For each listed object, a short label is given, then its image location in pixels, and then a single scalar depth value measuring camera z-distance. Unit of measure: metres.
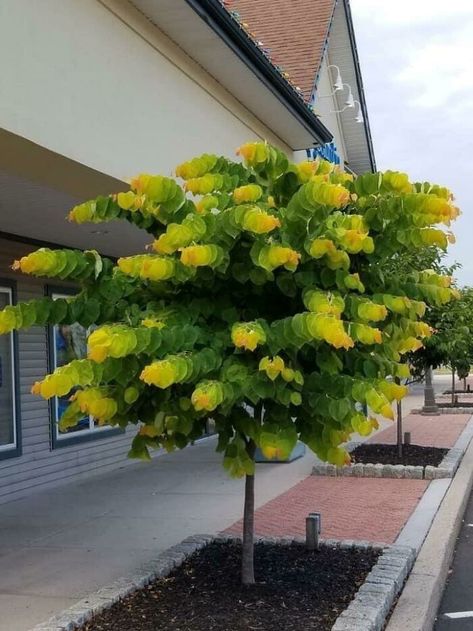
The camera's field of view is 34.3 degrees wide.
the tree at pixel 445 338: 12.10
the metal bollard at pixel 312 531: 6.06
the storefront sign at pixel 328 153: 15.49
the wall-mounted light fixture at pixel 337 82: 16.75
